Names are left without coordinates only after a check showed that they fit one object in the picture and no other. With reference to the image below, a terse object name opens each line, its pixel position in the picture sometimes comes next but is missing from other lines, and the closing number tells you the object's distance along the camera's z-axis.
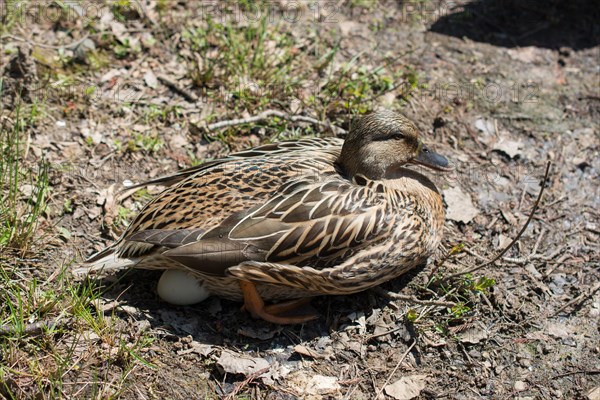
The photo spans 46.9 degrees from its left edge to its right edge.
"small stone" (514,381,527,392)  4.46
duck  4.28
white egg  4.54
